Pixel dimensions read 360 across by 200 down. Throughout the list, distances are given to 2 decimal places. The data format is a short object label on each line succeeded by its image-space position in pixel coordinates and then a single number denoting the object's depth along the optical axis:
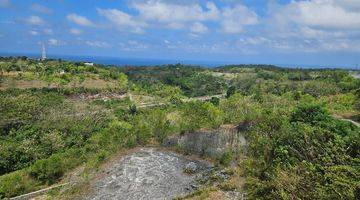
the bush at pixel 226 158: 14.92
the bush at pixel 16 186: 15.38
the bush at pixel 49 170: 16.20
